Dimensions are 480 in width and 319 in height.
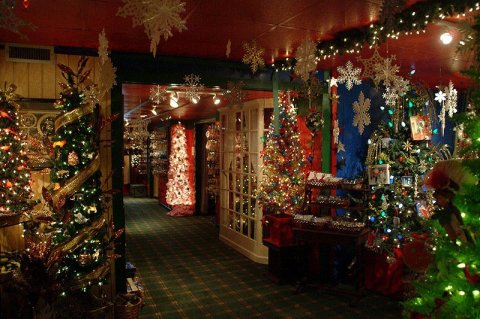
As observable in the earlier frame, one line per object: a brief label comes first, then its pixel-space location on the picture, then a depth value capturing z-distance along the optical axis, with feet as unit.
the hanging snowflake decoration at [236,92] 14.53
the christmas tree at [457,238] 5.37
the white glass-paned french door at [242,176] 19.34
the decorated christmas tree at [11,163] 11.75
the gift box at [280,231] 16.08
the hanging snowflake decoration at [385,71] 11.37
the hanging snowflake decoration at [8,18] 6.45
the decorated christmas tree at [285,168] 16.48
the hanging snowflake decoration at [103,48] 8.93
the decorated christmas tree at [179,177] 33.22
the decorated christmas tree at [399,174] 14.76
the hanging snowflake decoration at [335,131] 16.05
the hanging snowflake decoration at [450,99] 17.08
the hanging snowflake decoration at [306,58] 10.82
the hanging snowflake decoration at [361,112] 15.96
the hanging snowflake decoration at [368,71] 11.07
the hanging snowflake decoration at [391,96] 14.39
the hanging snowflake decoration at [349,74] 12.85
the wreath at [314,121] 15.55
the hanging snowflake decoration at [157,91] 17.42
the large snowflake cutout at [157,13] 7.26
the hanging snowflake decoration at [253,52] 12.41
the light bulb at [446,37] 11.02
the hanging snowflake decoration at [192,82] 14.75
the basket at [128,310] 12.00
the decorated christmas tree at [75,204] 11.60
